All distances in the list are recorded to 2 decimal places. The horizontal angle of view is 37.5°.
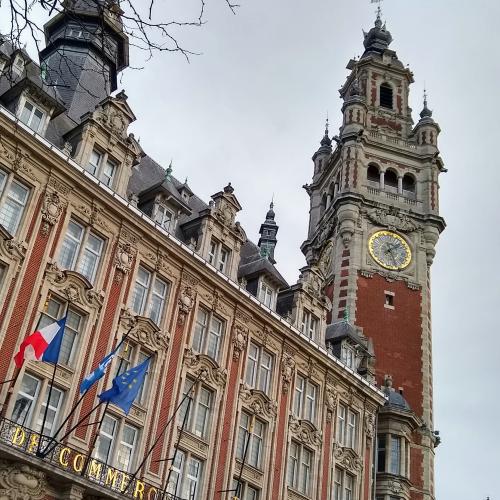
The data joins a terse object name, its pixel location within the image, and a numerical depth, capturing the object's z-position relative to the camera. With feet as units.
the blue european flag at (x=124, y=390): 79.46
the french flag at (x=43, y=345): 75.41
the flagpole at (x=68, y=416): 76.78
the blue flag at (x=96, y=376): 79.82
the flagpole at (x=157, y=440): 82.59
